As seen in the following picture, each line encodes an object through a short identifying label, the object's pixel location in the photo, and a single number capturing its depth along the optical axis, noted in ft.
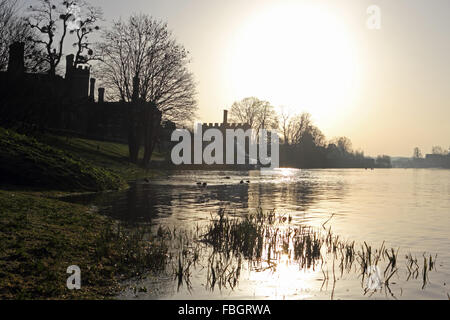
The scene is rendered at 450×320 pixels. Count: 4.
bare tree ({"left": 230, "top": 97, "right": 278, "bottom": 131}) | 377.50
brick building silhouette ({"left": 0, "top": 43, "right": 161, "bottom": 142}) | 110.83
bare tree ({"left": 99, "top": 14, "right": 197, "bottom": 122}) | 163.43
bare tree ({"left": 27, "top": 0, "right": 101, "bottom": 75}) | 170.50
